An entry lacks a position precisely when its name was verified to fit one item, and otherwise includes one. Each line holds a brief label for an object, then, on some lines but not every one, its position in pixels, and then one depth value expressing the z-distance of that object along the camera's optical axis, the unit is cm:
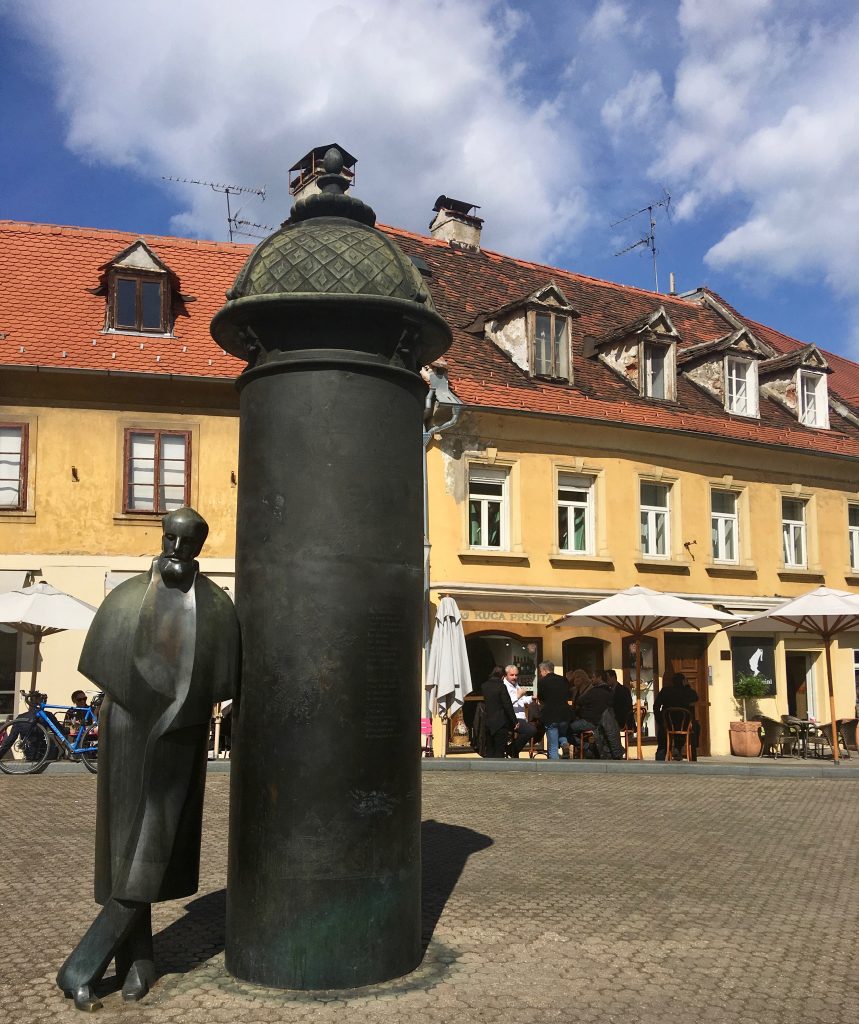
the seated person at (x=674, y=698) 1877
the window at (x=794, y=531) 2697
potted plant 2339
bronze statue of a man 493
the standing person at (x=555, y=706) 1752
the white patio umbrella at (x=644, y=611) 1833
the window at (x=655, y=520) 2469
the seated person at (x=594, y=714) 1773
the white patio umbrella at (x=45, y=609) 1633
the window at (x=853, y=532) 2816
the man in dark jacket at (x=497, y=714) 1691
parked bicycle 1498
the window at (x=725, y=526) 2575
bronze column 521
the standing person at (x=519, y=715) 1755
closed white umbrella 1781
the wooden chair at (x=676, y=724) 1855
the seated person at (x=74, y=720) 1653
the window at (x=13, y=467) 2045
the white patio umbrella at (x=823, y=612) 1752
